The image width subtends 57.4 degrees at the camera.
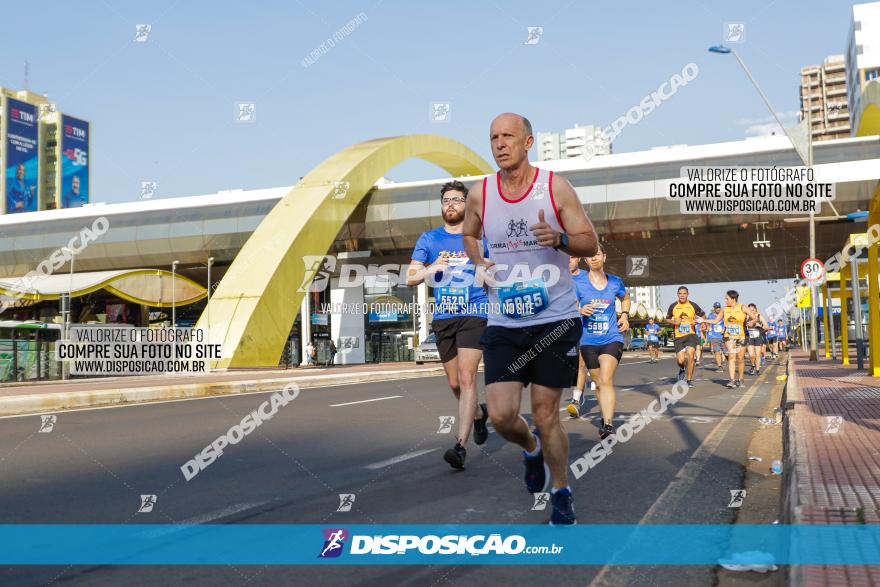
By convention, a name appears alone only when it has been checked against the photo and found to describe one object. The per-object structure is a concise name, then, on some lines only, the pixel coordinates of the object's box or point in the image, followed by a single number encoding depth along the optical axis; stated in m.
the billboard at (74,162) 136.38
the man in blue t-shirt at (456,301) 5.96
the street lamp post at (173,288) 40.25
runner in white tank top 3.96
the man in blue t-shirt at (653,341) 34.59
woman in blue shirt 8.27
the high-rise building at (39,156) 123.81
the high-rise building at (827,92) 144.25
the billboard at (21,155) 123.75
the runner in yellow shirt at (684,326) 15.41
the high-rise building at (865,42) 104.25
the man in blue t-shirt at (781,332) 39.01
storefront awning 33.03
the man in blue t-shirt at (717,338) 18.23
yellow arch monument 31.30
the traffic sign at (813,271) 21.30
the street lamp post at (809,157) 23.94
